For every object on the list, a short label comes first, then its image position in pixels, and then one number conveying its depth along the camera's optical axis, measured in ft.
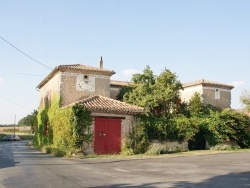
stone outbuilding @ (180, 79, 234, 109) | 124.88
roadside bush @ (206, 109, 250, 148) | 90.94
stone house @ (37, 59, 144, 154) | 73.61
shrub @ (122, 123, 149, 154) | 75.82
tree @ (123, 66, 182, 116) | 98.72
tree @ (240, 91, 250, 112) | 184.03
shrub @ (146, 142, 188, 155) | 75.66
